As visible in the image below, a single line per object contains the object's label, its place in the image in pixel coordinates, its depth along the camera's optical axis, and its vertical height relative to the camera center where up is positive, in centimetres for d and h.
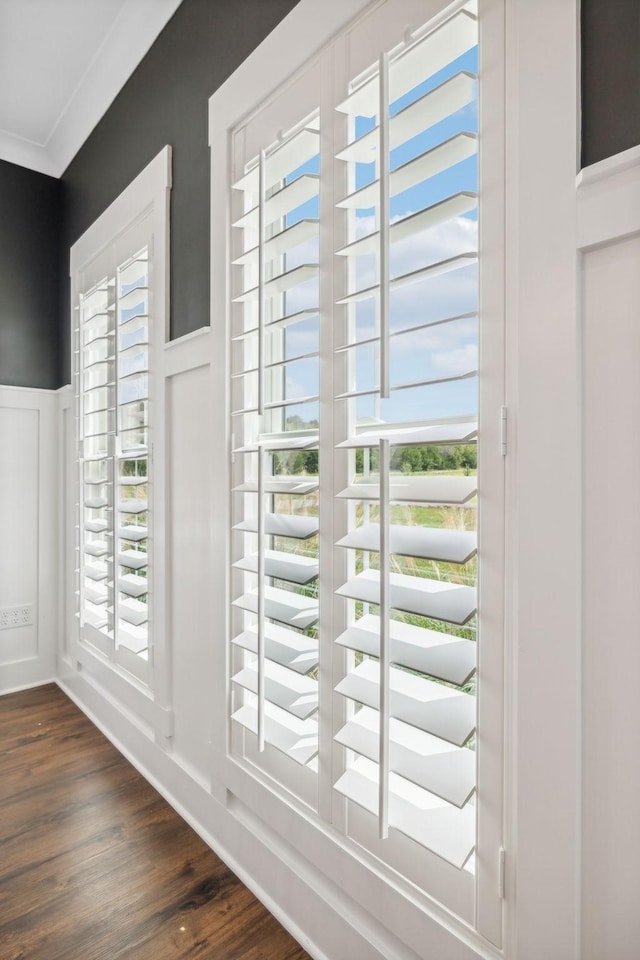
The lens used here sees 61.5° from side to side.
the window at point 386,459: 90 +2
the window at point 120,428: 190 +18
